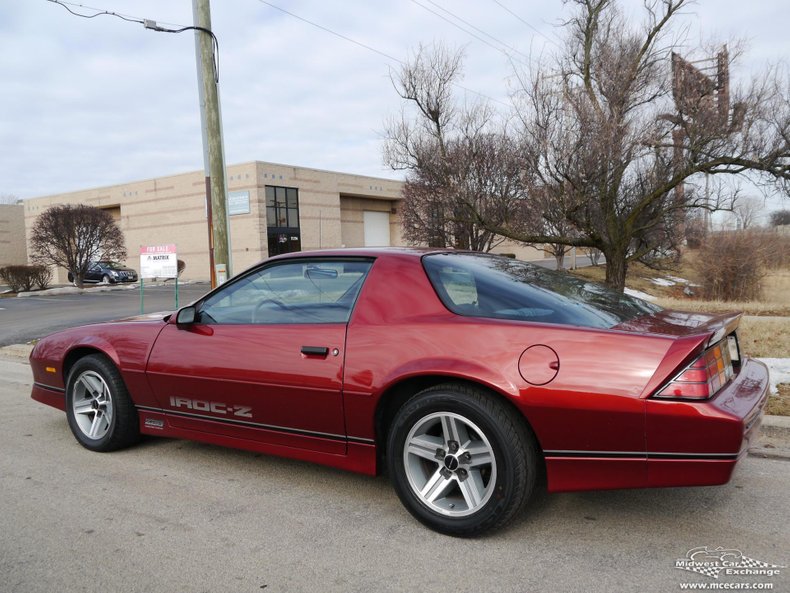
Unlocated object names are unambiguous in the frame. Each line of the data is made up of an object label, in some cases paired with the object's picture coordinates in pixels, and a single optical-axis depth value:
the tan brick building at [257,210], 36.88
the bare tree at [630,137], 10.77
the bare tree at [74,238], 28.83
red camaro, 2.70
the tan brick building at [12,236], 50.28
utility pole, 8.92
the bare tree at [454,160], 15.53
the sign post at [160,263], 11.16
